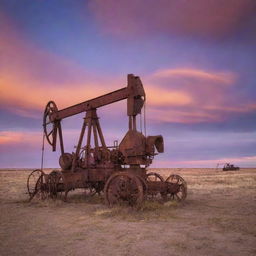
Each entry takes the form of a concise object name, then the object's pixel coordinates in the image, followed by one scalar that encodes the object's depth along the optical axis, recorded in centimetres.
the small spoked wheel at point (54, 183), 1661
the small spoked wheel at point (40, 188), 1689
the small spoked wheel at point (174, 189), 1459
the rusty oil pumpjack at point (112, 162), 1289
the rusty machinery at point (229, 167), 6519
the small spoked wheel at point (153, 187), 1430
